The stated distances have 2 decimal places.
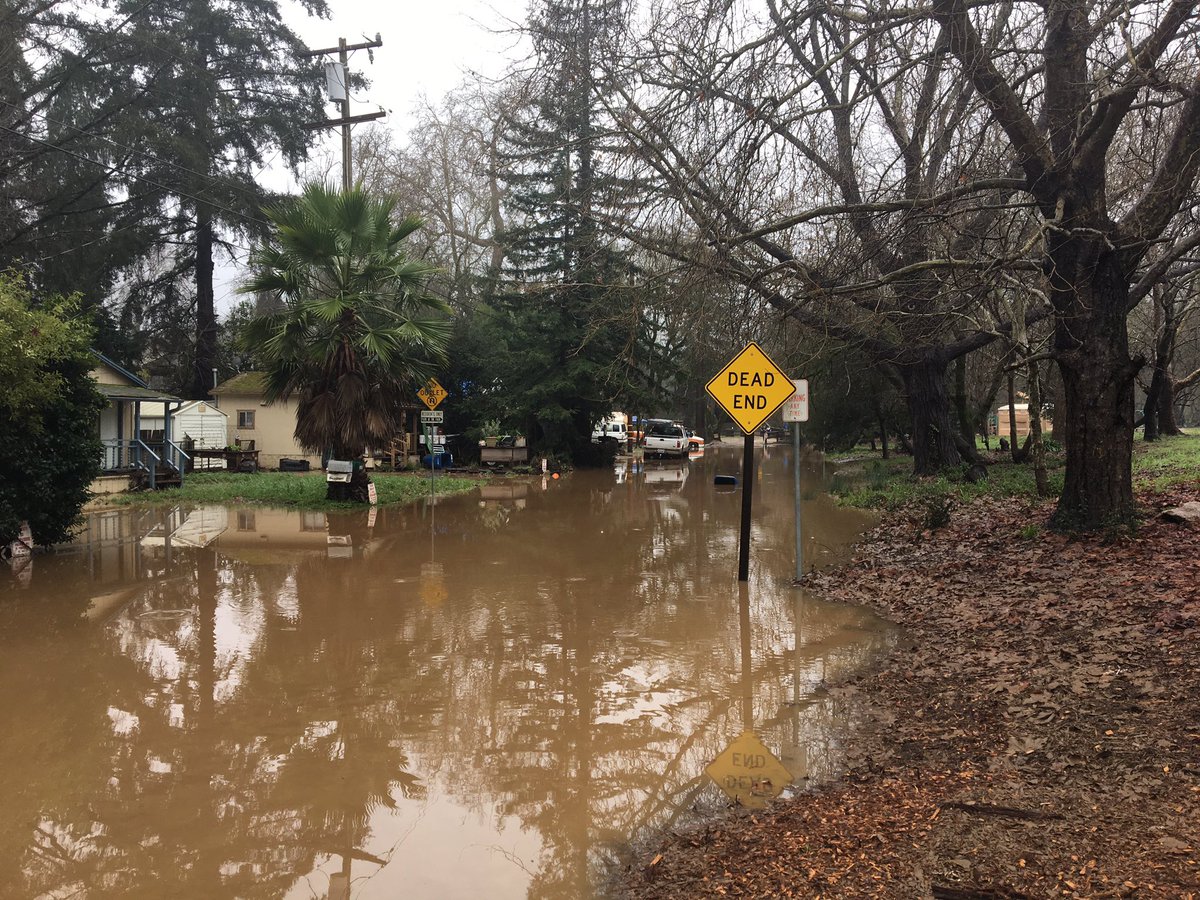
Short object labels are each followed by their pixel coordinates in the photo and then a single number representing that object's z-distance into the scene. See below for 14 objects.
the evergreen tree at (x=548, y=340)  35.03
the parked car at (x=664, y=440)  50.69
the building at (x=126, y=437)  23.88
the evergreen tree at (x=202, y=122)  32.47
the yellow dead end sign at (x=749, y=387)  10.96
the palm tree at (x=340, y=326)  20.16
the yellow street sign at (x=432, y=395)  23.80
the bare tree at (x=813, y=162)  9.36
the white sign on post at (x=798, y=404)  11.32
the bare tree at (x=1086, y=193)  9.03
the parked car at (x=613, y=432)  41.62
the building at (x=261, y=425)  35.09
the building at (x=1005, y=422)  53.40
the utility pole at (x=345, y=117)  24.72
